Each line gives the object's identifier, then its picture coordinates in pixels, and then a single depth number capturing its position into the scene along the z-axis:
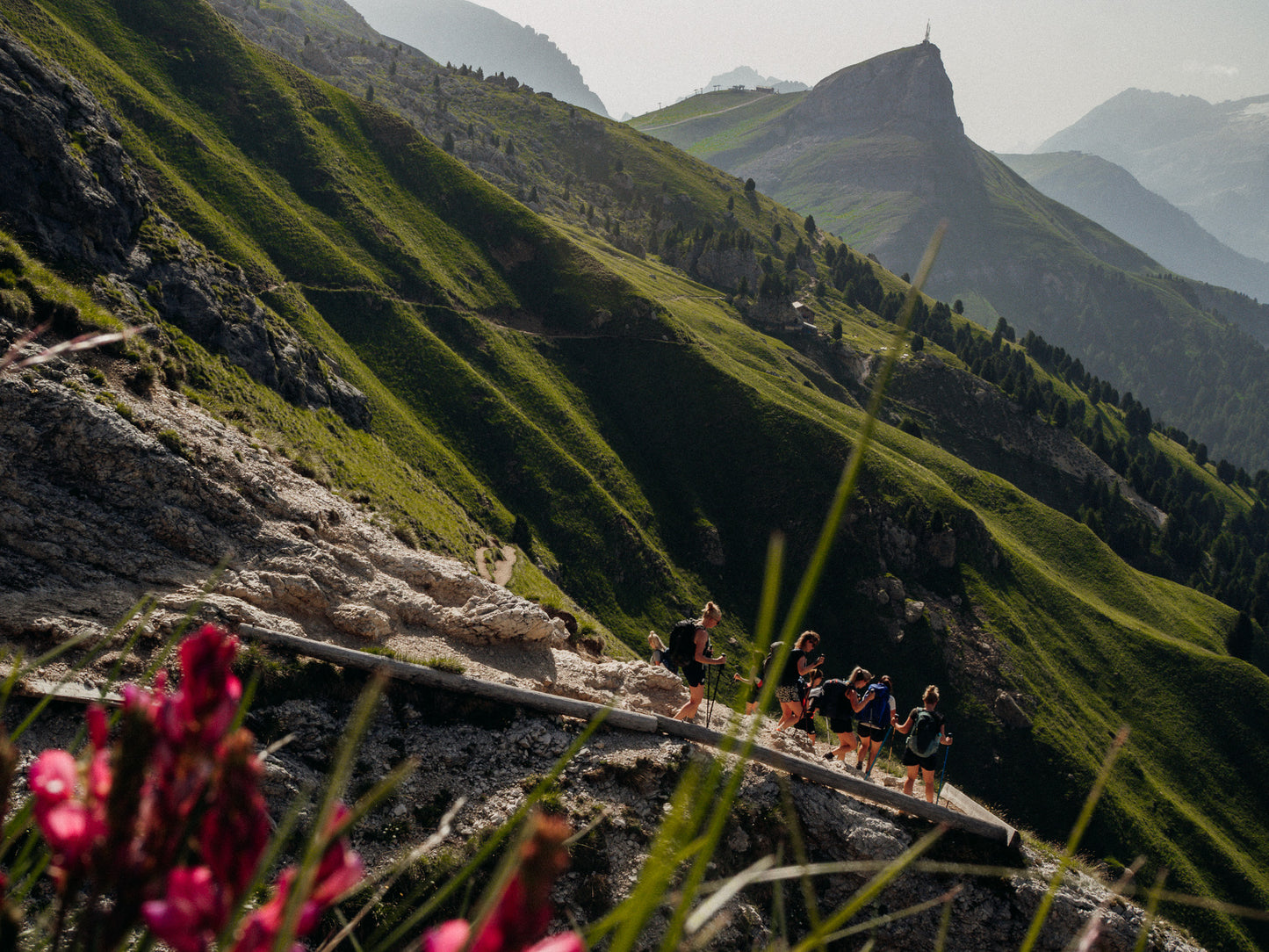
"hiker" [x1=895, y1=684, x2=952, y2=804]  13.25
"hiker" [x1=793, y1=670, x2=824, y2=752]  14.25
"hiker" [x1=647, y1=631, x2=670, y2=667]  17.23
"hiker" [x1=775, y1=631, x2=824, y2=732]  13.88
